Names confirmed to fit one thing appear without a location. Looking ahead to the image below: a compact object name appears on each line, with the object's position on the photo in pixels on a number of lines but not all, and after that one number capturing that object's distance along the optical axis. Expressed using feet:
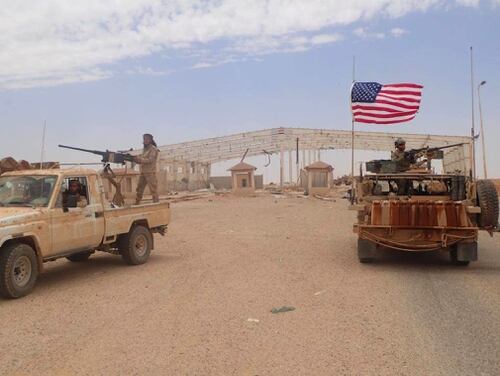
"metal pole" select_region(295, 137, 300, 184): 141.24
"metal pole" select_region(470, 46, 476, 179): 36.20
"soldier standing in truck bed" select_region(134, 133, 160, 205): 46.24
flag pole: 38.37
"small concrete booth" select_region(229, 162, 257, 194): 121.19
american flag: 47.71
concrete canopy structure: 123.13
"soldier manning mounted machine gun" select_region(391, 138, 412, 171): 39.52
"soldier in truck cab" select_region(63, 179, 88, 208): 26.81
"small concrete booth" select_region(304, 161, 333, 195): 117.66
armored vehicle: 30.35
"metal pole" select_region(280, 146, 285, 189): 138.14
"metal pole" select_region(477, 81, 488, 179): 55.62
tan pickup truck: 24.08
